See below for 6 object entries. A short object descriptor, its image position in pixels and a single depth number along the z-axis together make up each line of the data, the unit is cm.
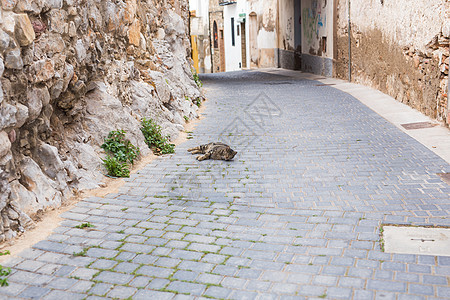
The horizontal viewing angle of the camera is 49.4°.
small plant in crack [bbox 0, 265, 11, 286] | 389
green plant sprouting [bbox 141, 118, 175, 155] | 827
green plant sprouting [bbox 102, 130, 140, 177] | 681
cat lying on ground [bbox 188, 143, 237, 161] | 765
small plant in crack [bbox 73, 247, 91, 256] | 443
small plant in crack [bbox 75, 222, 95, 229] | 505
